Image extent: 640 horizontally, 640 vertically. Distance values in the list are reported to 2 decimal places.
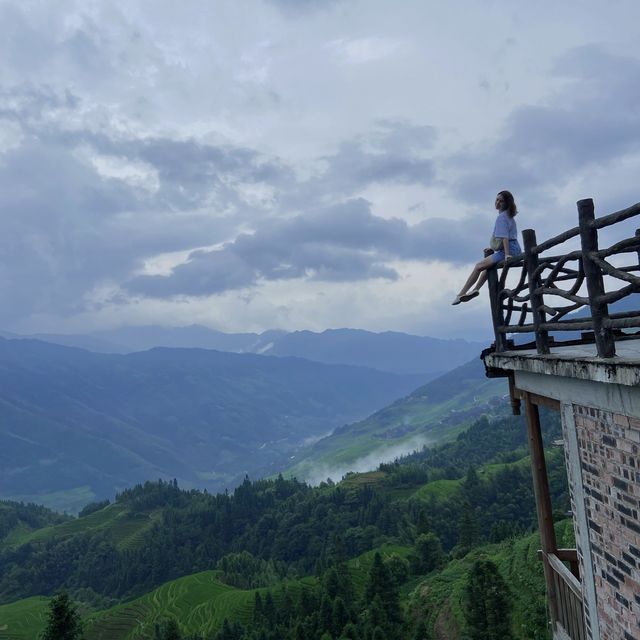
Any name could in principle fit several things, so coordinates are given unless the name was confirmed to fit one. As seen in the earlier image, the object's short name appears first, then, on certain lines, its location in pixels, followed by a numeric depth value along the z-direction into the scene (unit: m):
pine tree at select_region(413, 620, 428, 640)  46.30
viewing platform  5.80
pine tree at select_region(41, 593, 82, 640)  34.81
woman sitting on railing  9.65
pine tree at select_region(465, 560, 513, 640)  36.09
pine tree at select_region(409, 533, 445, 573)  89.75
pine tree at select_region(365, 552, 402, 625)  58.19
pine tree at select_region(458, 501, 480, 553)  95.19
